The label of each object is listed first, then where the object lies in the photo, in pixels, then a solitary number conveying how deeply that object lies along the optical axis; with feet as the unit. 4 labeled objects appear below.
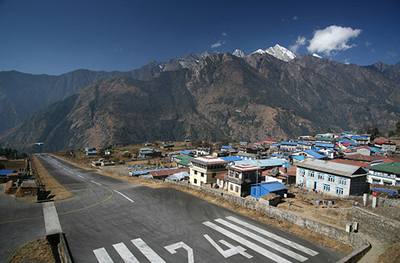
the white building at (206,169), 163.25
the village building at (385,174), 158.14
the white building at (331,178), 134.51
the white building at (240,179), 139.44
